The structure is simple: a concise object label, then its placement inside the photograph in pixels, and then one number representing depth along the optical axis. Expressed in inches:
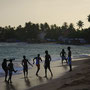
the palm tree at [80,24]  6053.2
